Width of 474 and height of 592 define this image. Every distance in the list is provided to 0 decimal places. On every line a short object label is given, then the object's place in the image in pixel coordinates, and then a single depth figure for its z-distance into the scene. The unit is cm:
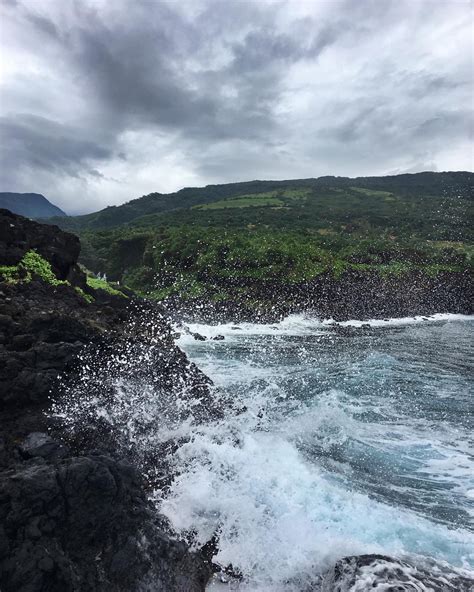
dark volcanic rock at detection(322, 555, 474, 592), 689
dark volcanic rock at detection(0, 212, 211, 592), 603
